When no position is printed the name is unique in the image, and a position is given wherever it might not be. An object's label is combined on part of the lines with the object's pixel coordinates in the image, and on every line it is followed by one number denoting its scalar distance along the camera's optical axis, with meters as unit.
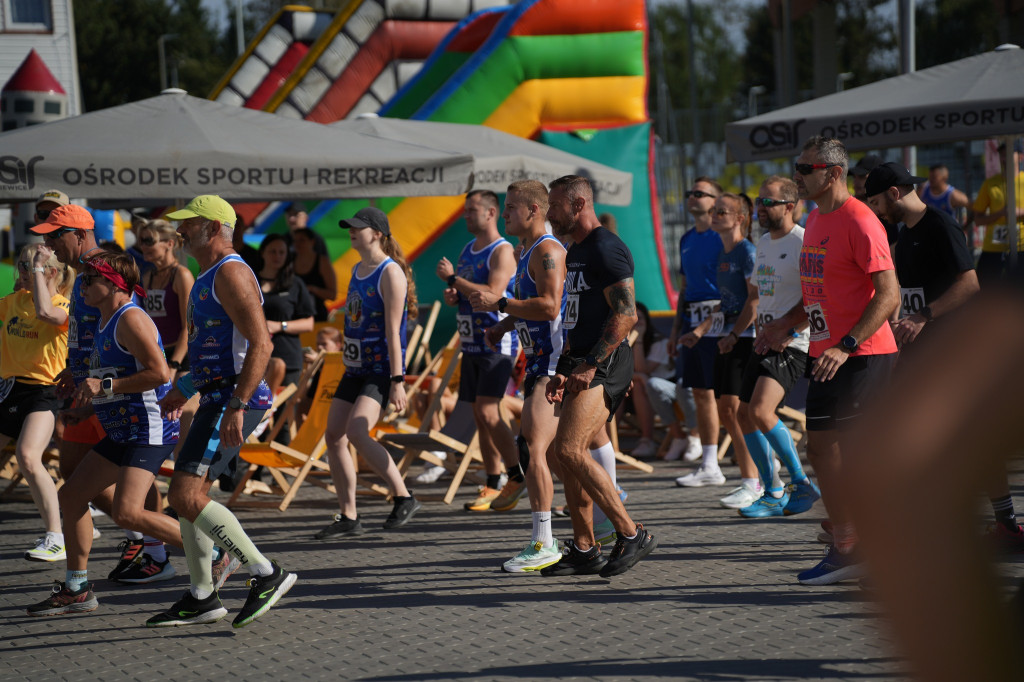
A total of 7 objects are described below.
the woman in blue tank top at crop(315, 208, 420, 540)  14.52
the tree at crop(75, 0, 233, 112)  114.25
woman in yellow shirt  13.71
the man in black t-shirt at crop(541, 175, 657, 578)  11.35
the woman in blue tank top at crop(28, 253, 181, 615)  10.48
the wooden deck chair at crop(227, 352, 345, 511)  16.12
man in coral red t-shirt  10.56
